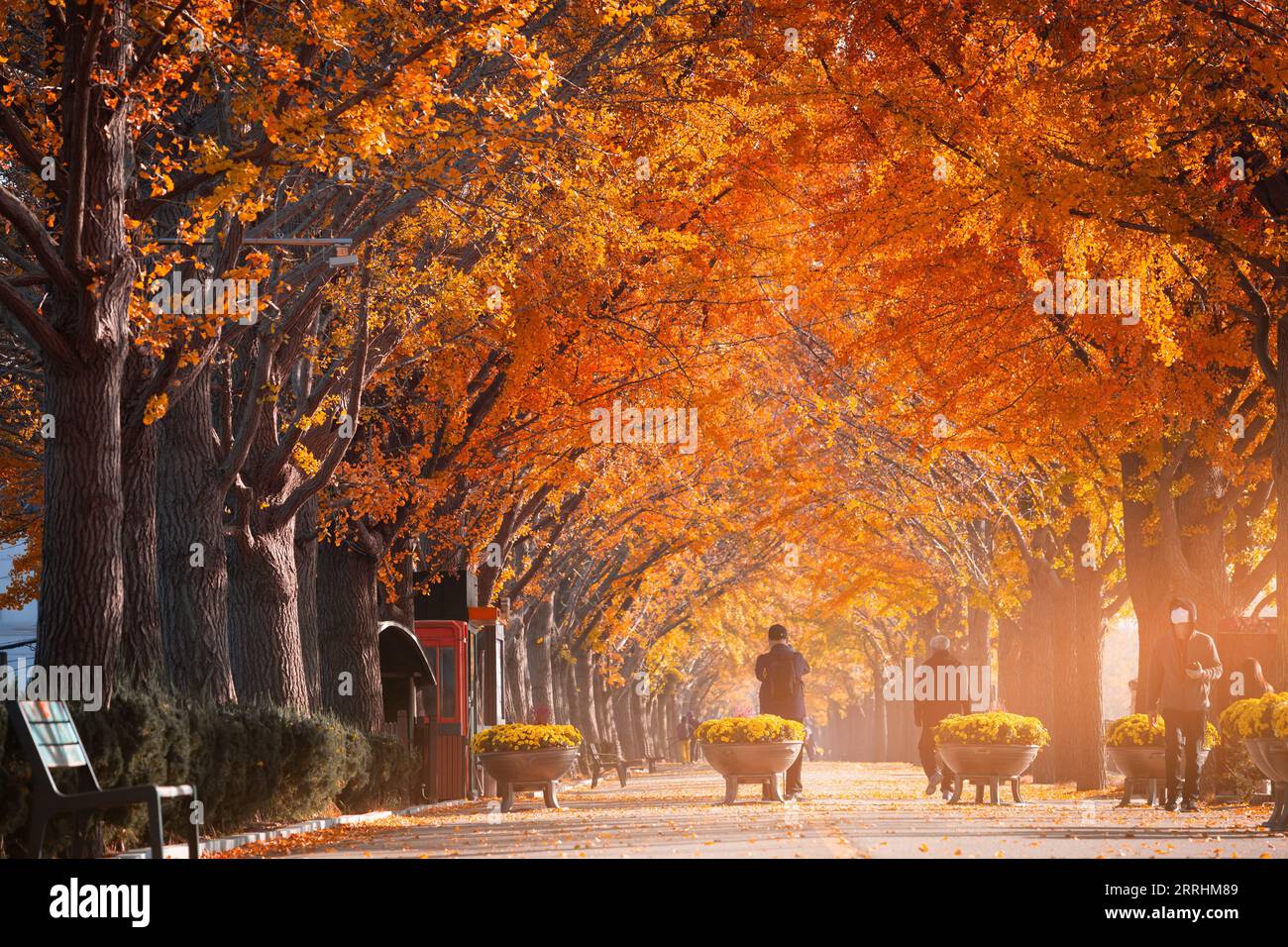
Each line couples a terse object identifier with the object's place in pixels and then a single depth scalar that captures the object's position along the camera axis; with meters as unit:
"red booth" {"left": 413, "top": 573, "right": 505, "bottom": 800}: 28.36
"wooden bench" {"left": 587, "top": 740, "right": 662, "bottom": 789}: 36.38
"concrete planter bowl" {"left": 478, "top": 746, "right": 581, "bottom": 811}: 23.33
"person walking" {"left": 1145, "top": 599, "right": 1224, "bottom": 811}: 18.48
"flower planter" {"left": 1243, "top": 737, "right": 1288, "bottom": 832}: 14.87
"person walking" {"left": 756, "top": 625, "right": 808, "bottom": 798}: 23.98
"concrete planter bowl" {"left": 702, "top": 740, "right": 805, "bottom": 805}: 22.23
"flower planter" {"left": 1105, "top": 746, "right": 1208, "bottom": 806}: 21.66
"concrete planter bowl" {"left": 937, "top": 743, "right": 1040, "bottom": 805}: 21.59
